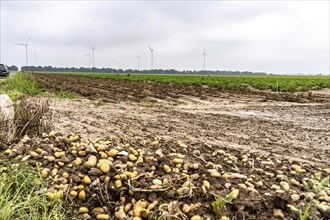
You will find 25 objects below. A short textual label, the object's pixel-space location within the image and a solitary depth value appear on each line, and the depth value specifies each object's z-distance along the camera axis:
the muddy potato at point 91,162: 3.75
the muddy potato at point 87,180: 3.55
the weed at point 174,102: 14.53
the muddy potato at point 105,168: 3.64
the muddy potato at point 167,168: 3.74
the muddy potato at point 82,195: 3.43
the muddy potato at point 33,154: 4.05
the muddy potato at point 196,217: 2.99
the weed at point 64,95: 15.41
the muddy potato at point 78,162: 3.86
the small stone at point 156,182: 3.48
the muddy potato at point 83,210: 3.27
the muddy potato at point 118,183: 3.47
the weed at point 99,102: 13.08
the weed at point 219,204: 2.85
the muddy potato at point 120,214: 3.14
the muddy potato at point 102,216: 3.16
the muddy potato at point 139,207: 3.12
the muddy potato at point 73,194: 3.44
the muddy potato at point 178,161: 3.90
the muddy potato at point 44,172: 3.69
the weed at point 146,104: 13.31
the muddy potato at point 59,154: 4.03
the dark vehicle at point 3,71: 34.07
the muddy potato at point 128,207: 3.24
